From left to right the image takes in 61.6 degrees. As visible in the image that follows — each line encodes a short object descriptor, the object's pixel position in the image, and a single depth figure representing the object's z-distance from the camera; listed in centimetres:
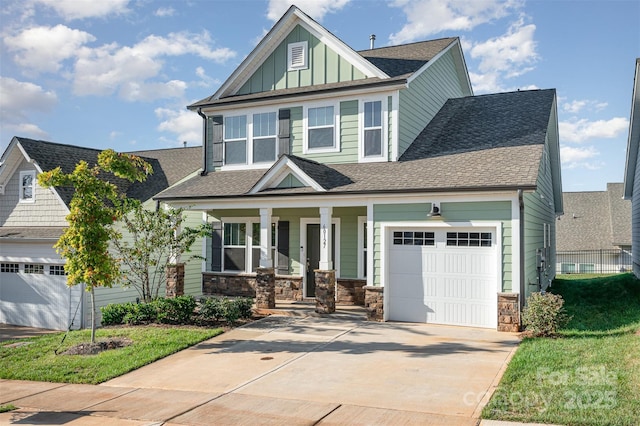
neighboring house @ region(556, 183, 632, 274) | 3500
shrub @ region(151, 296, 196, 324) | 1357
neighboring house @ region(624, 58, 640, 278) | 1775
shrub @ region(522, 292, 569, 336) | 1081
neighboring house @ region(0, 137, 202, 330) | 1780
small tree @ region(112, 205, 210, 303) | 1392
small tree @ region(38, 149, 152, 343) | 1148
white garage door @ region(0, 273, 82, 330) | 1766
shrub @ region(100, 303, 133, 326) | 1399
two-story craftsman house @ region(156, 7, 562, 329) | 1238
